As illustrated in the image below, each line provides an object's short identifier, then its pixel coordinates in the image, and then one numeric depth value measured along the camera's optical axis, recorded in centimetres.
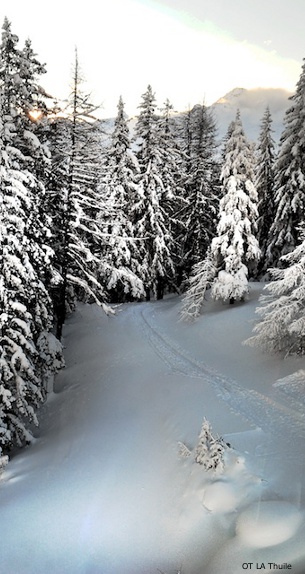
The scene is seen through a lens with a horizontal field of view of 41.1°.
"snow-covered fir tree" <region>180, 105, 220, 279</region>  3291
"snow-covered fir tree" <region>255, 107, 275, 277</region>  3575
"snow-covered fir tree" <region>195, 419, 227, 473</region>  920
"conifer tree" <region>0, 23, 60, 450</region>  1260
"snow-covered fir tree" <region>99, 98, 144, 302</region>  2947
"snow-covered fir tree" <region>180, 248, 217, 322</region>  2581
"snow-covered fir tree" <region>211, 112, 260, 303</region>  2497
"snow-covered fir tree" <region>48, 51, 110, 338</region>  1878
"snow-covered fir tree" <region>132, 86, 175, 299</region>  3084
